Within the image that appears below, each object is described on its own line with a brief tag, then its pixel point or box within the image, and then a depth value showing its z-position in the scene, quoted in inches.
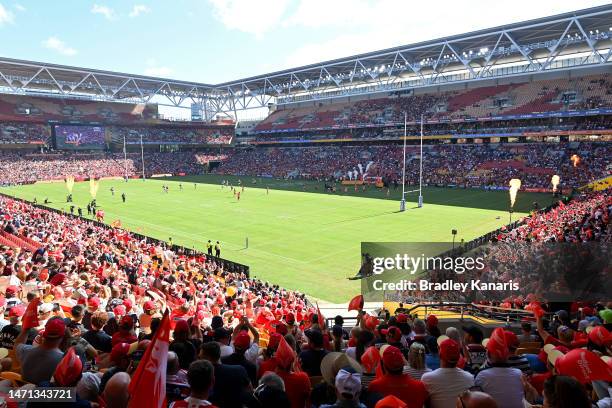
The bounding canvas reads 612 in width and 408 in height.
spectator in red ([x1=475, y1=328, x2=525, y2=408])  157.6
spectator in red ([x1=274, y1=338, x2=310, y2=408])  160.7
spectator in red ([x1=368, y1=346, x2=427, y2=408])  152.3
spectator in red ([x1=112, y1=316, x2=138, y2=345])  225.9
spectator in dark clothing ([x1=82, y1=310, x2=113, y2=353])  240.1
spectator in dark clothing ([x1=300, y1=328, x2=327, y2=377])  202.4
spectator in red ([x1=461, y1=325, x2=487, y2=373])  214.8
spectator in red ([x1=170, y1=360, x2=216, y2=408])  131.6
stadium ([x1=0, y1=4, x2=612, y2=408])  160.9
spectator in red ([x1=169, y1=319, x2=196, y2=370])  187.5
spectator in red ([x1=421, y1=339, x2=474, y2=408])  156.2
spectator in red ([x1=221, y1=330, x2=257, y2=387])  188.2
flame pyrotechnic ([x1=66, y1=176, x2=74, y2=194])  1428.4
